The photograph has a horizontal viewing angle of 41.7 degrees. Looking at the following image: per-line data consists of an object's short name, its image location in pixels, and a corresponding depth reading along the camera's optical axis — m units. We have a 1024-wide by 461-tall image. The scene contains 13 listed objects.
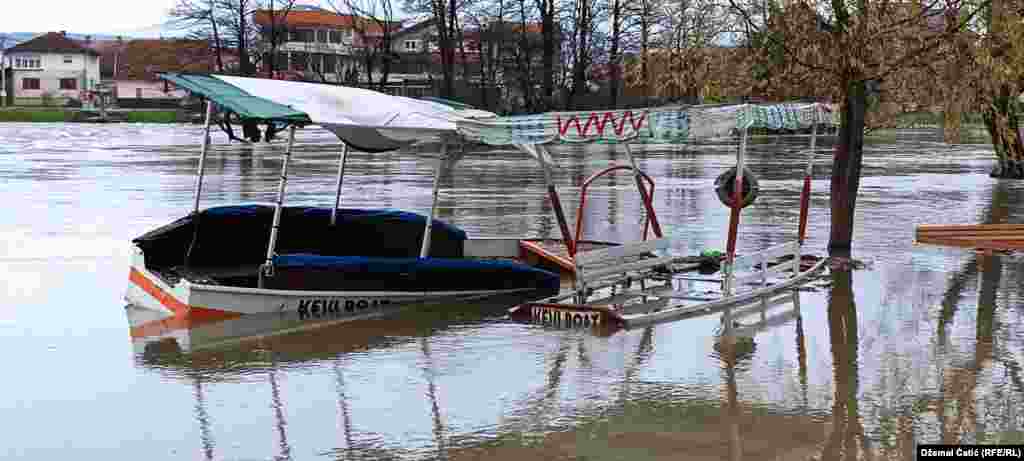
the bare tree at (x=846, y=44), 14.46
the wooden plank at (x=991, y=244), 17.12
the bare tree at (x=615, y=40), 65.50
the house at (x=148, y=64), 91.06
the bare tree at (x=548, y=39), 68.00
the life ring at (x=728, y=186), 13.28
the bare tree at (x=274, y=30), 80.39
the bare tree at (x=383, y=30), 75.75
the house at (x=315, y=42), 85.68
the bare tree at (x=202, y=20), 84.12
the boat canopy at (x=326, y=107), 12.10
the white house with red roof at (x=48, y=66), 133.75
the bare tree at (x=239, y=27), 81.50
